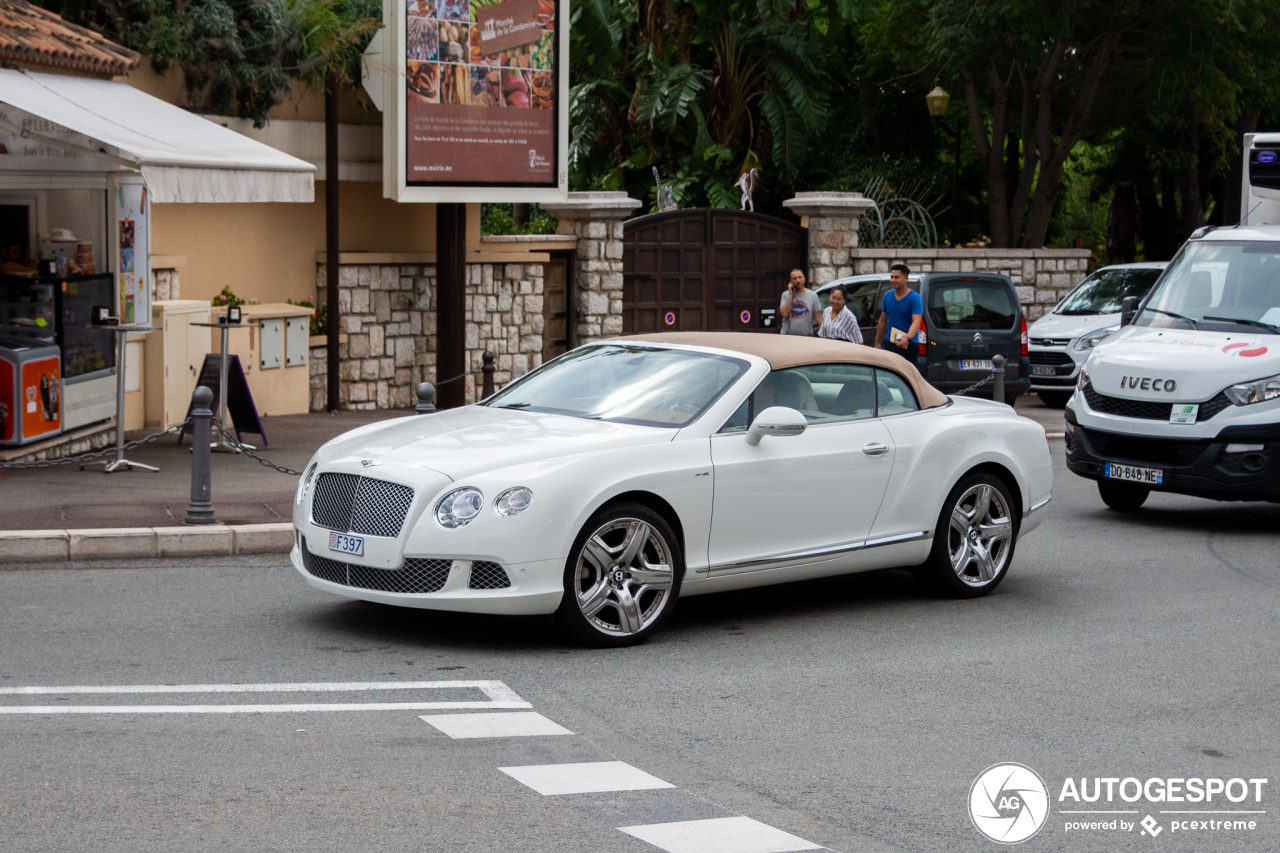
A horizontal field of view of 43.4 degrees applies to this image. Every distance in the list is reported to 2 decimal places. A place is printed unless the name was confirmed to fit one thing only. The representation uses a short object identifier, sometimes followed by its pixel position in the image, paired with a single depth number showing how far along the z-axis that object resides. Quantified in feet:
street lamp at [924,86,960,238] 93.87
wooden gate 70.74
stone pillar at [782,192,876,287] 75.51
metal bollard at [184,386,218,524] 33.99
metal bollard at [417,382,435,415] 37.32
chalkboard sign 46.98
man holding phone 58.13
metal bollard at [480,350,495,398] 51.21
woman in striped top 54.90
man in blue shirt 54.54
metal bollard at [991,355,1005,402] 52.21
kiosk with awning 41.06
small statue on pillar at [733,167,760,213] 85.15
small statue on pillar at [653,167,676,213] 80.38
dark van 61.67
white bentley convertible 24.34
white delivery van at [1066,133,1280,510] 37.70
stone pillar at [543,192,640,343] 68.13
